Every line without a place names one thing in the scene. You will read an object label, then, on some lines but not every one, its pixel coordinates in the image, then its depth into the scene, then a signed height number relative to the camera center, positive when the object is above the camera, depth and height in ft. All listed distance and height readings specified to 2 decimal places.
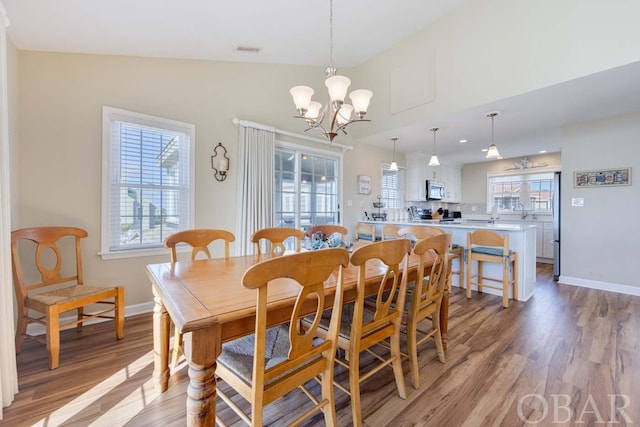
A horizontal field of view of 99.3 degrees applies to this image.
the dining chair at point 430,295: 5.44 -1.83
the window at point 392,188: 18.29 +1.87
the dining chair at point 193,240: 6.32 -0.66
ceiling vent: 10.42 +6.44
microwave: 20.04 +1.90
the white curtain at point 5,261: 4.88 -0.89
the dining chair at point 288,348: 3.18 -2.03
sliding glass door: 13.26 +1.49
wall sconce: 10.89 +2.03
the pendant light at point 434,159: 13.07 +2.70
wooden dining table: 3.26 -1.24
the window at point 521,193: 20.29 +1.82
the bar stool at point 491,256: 10.75 -1.69
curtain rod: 11.38 +3.87
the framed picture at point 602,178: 12.10 +1.79
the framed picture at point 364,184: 16.58 +1.90
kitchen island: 11.27 -1.34
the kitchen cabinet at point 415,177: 19.21 +2.73
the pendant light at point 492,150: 11.40 +2.80
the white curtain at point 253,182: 11.39 +1.39
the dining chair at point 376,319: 4.33 -1.97
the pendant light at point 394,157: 14.42 +3.90
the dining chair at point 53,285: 6.35 -1.99
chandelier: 6.59 +2.92
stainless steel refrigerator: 13.98 -0.37
